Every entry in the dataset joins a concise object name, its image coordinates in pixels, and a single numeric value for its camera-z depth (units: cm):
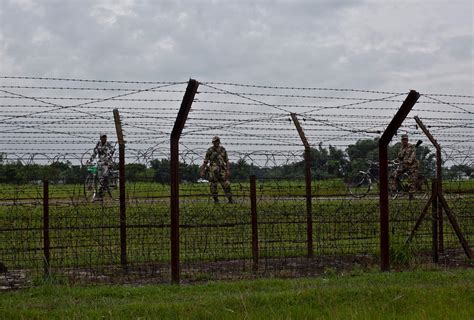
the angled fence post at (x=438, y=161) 2163
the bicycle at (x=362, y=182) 2334
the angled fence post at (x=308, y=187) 2103
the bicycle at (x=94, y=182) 1989
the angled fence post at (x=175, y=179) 1686
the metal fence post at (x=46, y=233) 1797
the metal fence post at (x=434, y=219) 2055
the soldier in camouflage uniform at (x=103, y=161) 1984
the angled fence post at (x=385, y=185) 1855
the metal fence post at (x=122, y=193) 1914
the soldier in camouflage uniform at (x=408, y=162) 2494
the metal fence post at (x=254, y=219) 1908
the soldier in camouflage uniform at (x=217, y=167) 2078
